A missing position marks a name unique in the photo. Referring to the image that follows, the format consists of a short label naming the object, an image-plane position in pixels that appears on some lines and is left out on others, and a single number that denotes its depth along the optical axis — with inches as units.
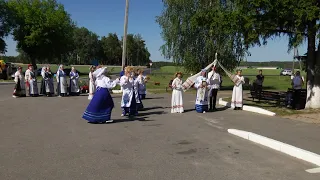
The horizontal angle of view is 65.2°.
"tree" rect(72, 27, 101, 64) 3199.3
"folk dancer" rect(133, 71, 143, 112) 375.6
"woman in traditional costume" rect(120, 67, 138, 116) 345.2
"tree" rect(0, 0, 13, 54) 1512.0
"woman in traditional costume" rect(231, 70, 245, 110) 425.9
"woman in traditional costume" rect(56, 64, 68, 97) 584.5
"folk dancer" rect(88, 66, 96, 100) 514.3
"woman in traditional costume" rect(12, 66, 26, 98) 559.1
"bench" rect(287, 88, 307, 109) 434.9
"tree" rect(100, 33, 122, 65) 3064.5
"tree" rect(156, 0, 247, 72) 794.0
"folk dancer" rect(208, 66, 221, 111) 412.2
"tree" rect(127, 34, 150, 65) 2595.2
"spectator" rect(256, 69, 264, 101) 566.8
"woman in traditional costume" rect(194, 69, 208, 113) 397.6
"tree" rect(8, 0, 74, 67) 1576.8
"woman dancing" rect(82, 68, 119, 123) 306.0
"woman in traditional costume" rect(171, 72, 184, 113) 395.3
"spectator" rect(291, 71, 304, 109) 459.8
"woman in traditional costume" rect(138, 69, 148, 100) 438.6
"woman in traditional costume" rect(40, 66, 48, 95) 585.0
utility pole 734.4
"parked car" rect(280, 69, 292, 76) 2064.5
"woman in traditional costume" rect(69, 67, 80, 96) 603.7
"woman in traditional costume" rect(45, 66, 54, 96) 585.4
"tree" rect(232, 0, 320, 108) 348.8
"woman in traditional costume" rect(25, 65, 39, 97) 570.4
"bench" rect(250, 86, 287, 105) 468.5
